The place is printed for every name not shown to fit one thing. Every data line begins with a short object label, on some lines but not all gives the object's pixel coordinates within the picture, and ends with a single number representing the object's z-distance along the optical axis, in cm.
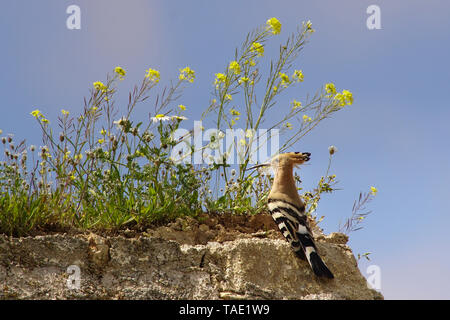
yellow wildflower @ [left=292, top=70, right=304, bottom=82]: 675
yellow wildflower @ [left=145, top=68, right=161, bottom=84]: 570
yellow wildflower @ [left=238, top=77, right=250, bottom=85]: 650
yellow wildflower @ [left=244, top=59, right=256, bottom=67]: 656
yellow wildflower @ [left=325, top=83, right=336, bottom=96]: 666
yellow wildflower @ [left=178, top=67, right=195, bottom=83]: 610
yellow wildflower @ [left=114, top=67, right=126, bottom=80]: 567
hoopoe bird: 438
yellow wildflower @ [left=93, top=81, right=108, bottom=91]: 555
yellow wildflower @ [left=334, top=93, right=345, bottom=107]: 655
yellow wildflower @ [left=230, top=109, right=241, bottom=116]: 683
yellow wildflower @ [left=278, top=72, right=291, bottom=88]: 666
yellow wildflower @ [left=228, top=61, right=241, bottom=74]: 638
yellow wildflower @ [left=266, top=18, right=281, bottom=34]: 650
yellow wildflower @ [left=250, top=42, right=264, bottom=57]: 653
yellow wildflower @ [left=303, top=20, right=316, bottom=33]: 675
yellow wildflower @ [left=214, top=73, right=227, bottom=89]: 646
